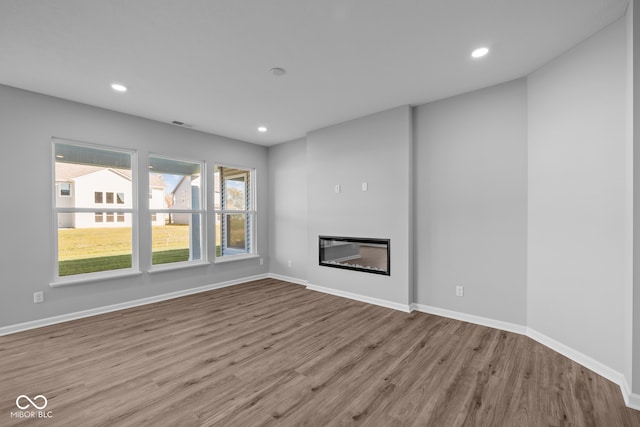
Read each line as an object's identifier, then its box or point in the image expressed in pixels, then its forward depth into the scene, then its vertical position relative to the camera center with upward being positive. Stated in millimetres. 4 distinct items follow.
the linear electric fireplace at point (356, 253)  3998 -656
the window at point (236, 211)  5629 +39
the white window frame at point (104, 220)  3438 -58
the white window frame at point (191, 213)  4270 -3
